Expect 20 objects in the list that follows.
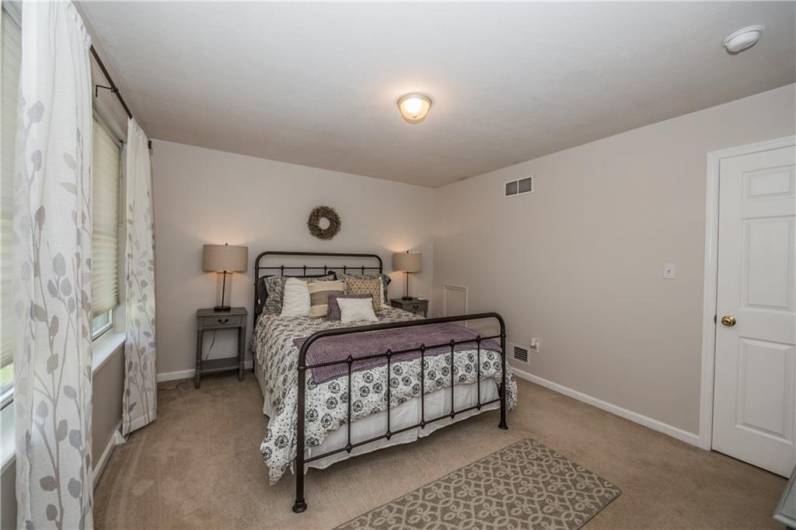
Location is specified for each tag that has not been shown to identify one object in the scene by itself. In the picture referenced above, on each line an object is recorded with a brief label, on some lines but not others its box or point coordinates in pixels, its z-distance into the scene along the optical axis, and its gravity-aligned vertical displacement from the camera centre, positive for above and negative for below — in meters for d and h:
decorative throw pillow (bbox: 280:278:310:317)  3.34 -0.40
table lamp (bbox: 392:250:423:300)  4.53 -0.01
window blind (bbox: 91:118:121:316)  2.22 +0.26
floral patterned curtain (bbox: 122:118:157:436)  2.38 -0.26
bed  1.83 -0.81
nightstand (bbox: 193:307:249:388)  3.29 -0.67
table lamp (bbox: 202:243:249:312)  3.31 -0.01
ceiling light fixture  2.25 +1.05
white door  2.11 -0.30
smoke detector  1.62 +1.13
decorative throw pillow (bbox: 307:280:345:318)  3.42 -0.35
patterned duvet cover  1.80 -0.81
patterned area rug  1.69 -1.29
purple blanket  2.02 -0.57
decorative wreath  4.14 +0.47
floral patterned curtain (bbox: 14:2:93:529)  1.11 -0.08
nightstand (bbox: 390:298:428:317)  4.41 -0.58
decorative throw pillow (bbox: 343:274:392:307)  4.00 -0.29
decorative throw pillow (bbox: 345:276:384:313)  3.70 -0.30
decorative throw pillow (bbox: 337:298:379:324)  3.26 -0.49
